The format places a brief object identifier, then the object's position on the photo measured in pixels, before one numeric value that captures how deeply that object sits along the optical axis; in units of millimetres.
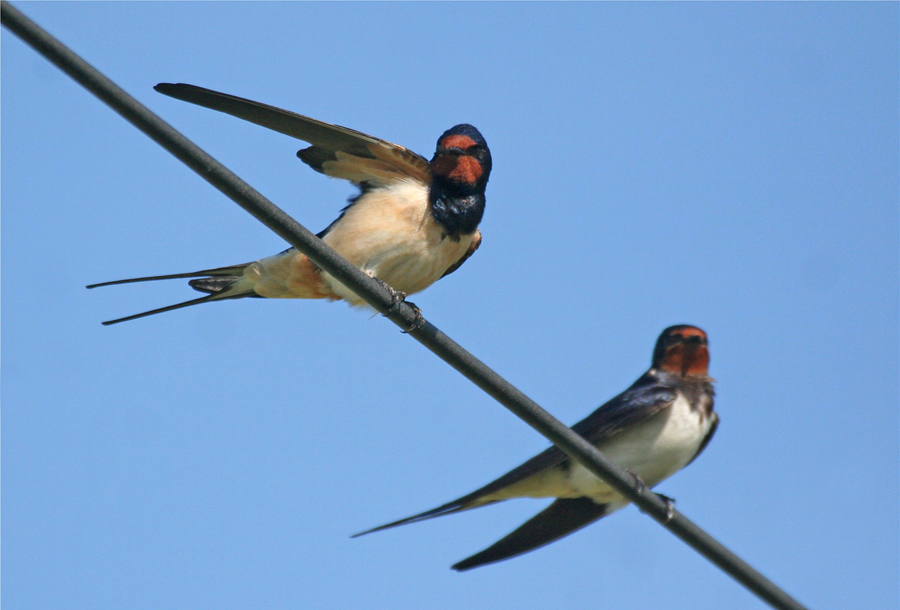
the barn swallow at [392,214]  7132
